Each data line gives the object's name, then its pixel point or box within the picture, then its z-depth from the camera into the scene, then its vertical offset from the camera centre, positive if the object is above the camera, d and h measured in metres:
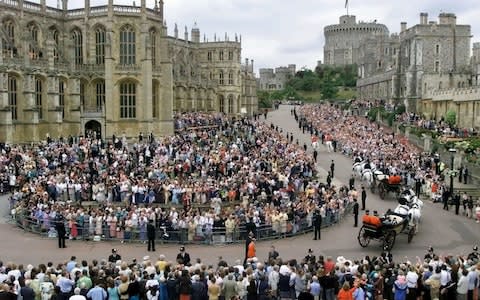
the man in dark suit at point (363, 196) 28.58 -3.80
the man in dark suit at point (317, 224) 23.72 -4.35
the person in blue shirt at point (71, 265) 15.72 -3.99
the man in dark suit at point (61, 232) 22.64 -4.46
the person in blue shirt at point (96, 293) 13.40 -4.04
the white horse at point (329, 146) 49.08 -2.36
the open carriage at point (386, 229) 21.30 -4.08
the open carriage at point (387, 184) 30.16 -3.45
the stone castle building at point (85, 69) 48.94 +4.26
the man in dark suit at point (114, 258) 17.26 -4.16
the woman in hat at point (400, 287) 14.79 -4.29
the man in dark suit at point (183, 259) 17.39 -4.23
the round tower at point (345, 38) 157.62 +21.99
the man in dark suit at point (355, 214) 26.08 -4.28
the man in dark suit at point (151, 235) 22.03 -4.44
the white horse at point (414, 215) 23.42 -3.92
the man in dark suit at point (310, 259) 16.75 -4.09
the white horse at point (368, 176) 34.25 -3.41
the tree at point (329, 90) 122.81 +5.87
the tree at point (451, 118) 57.22 +0.02
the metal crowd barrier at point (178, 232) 23.20 -4.64
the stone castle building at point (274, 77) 175.25 +12.64
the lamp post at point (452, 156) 37.19 -2.44
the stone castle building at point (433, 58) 69.56 +7.34
